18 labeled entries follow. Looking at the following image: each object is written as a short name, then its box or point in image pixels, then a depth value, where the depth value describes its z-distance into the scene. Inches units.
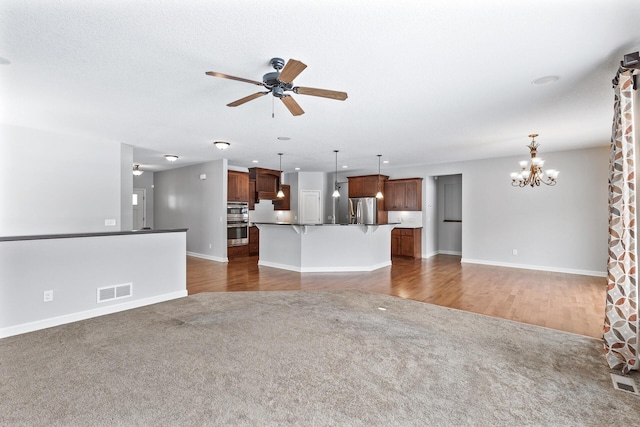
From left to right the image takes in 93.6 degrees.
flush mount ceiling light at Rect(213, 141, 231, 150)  224.2
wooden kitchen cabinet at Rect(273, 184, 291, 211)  395.2
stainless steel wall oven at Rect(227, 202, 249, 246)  322.7
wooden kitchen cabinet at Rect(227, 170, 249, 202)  326.0
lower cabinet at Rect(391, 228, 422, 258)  338.3
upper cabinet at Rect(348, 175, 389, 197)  355.0
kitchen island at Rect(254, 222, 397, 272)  261.0
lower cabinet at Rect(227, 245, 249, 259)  323.0
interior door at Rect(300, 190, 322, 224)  397.0
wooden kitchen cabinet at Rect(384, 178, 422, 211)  342.3
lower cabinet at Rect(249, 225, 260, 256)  349.7
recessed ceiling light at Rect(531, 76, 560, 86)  116.9
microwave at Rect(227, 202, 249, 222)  323.3
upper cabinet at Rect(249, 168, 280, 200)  348.9
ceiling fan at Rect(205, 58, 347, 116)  92.8
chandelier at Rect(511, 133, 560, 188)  213.6
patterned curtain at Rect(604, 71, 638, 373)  99.7
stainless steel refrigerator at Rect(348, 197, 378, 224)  358.3
